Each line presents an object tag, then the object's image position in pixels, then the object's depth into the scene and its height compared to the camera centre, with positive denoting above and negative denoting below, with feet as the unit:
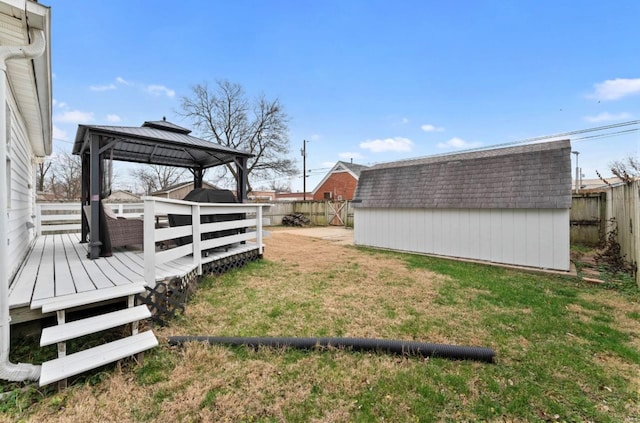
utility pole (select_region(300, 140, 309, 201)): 88.42 +18.08
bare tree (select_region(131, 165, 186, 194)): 98.43 +12.93
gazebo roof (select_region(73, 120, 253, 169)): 14.48 +4.33
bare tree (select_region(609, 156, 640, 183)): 53.55 +9.28
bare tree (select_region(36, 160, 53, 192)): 73.81 +10.55
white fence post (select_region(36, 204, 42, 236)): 23.89 -0.43
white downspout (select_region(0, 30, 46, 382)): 6.26 -1.68
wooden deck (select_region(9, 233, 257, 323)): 7.52 -2.25
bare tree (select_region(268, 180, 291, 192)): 166.65 +15.07
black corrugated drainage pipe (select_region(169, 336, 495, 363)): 8.02 -3.93
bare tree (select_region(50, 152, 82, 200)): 76.79 +11.04
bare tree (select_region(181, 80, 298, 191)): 70.33 +22.45
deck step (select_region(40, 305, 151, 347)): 6.43 -2.79
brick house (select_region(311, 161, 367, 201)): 81.05 +8.51
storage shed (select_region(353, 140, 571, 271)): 19.52 +0.32
